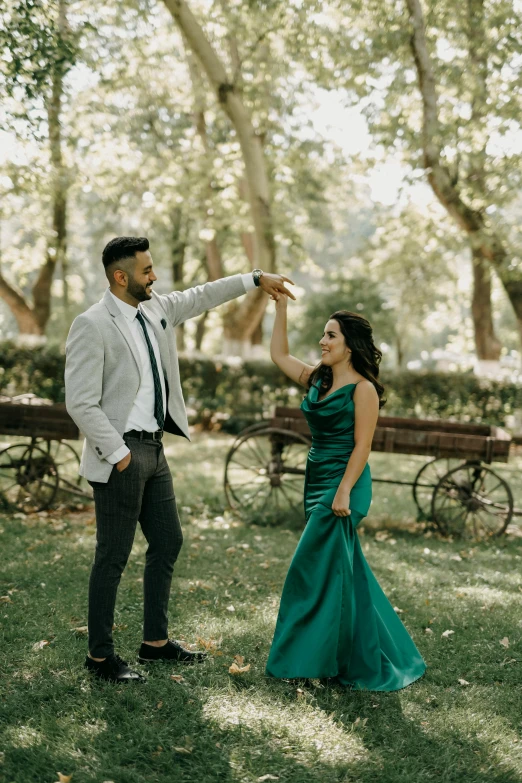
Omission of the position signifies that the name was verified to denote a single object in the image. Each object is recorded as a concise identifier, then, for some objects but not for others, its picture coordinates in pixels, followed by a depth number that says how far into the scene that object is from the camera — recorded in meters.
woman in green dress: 4.40
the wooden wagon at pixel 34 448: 8.38
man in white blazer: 4.03
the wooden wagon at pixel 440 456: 8.18
